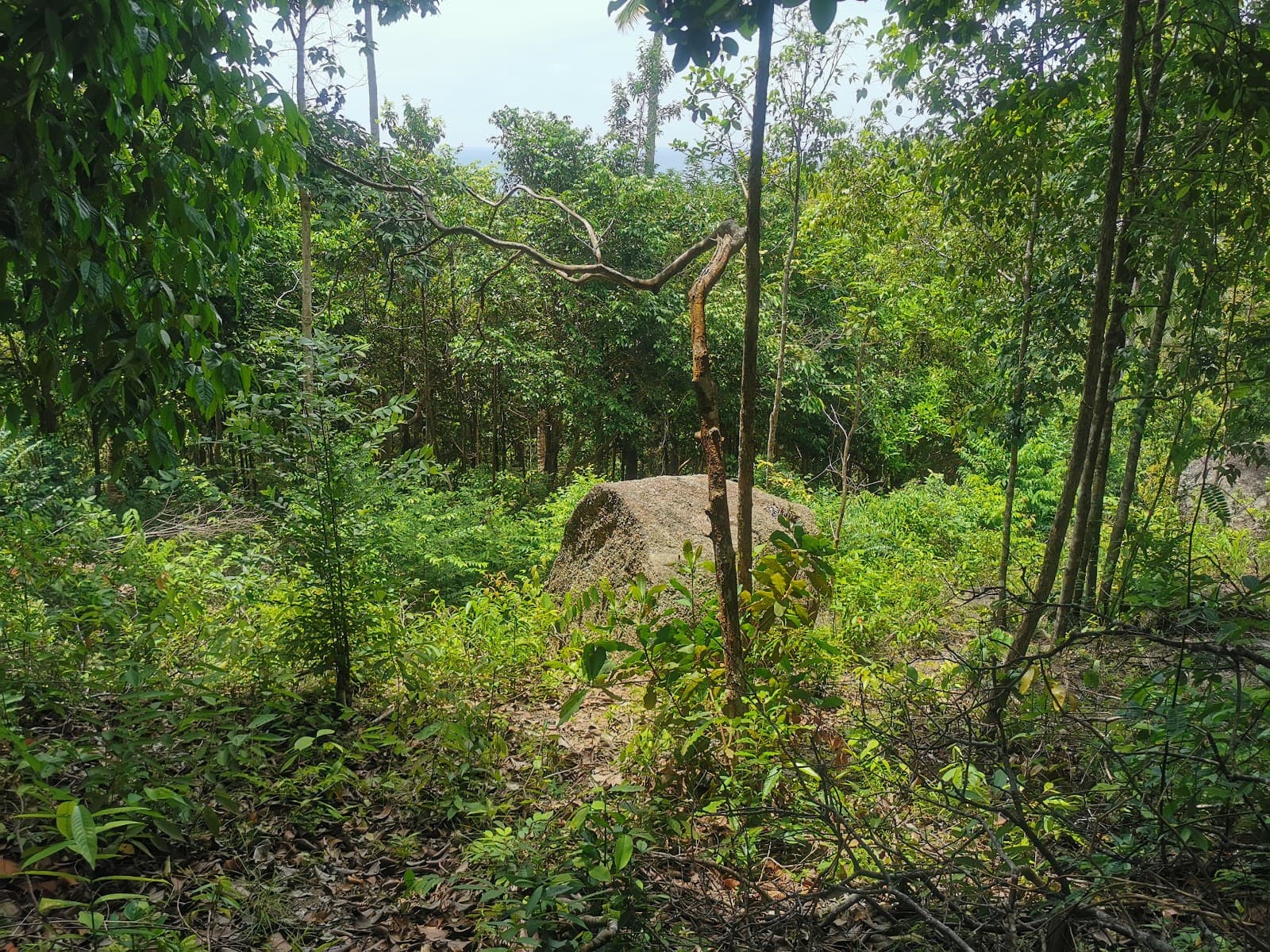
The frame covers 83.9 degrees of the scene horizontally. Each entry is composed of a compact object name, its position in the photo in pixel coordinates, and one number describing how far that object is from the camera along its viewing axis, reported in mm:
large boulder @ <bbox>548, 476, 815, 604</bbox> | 5023
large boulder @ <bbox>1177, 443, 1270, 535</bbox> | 7496
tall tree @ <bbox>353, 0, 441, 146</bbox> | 5340
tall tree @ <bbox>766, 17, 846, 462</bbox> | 6793
